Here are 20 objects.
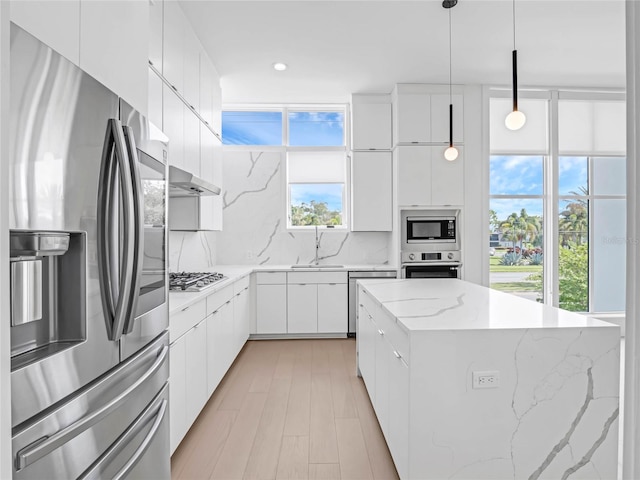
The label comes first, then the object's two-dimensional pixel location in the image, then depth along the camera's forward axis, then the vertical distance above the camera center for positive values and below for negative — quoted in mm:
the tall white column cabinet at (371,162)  4977 +966
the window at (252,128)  5332 +1507
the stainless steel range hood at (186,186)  2770 +402
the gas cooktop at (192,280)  2670 -338
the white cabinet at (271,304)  4730 -807
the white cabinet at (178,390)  2037 -837
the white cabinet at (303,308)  4750 -858
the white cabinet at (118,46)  1164 +650
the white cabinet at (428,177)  4699 +733
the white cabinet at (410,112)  4680 +1506
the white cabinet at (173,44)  2703 +1415
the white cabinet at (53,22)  871 +520
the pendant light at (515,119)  2398 +764
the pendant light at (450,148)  3047 +842
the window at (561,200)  4922 +486
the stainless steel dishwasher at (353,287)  4773 -606
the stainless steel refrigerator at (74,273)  782 -89
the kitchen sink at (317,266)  4988 -366
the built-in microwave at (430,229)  4809 +108
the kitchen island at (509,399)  1647 -689
